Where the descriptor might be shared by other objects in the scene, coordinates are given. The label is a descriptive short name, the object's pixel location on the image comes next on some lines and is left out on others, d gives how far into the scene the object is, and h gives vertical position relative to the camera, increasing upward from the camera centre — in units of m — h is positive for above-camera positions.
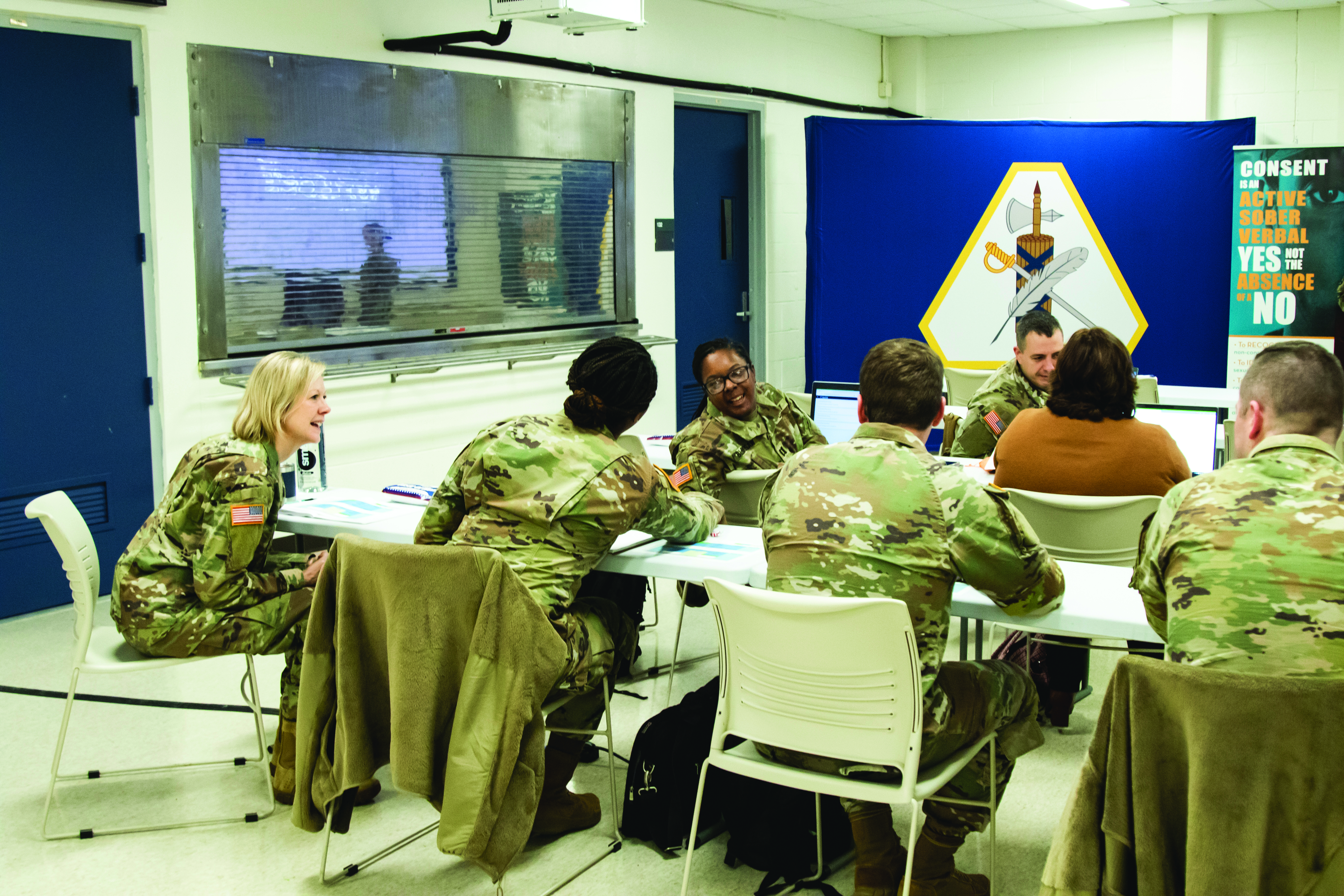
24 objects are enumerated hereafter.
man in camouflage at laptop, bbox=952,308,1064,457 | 4.14 -0.25
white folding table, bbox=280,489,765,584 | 2.66 -0.54
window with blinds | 4.96 +0.36
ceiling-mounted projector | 4.73 +1.23
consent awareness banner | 6.29 +0.36
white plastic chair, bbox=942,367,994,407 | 5.24 -0.29
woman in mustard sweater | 3.02 -0.31
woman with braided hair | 2.57 -0.38
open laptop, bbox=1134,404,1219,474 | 3.71 -0.35
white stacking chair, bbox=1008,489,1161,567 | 2.86 -0.50
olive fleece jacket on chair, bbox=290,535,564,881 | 2.29 -0.69
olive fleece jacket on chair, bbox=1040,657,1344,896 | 1.53 -0.62
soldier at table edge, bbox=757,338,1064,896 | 2.13 -0.40
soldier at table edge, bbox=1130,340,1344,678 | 1.74 -0.34
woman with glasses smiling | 3.80 -0.34
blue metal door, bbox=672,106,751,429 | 7.24 +0.54
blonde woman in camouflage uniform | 2.79 -0.53
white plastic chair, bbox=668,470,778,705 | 3.61 -0.54
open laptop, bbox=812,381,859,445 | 4.03 -0.31
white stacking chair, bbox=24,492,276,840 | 2.77 -0.63
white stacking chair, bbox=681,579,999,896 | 2.02 -0.64
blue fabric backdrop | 6.64 +0.58
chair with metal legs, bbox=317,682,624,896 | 2.55 -1.17
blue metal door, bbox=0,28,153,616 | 4.36 +0.10
